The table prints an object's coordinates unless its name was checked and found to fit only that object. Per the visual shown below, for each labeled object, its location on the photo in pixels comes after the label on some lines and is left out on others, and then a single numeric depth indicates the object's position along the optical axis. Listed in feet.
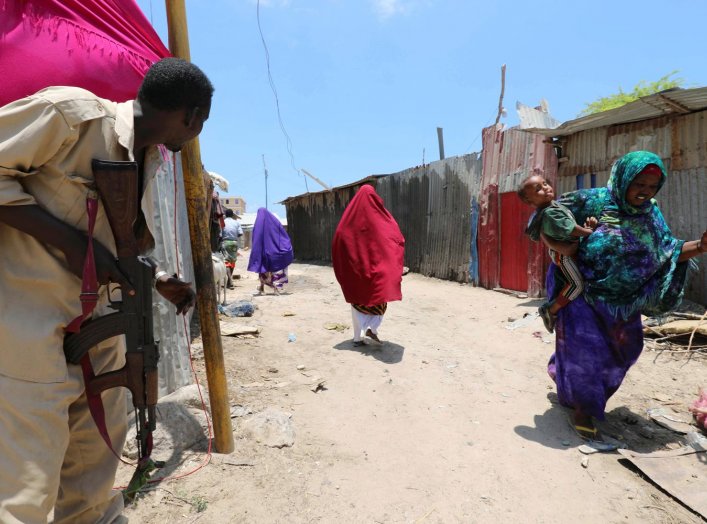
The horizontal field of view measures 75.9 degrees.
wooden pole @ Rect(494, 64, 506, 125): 33.71
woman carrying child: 9.25
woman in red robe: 15.31
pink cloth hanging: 4.91
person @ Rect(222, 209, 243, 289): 26.91
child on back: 9.27
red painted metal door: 27.61
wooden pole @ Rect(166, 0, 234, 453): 7.57
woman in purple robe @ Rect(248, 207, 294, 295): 28.40
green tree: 62.96
